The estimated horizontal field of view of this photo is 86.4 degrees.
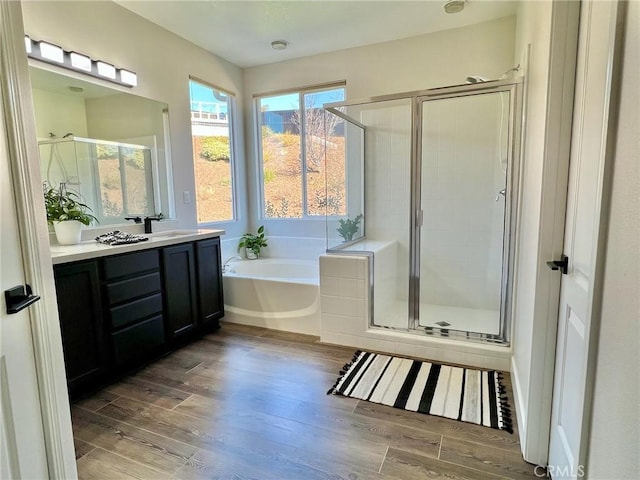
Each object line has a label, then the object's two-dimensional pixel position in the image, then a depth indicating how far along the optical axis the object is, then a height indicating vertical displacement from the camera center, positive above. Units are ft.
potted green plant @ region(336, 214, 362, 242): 10.44 -1.07
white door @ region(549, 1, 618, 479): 3.00 -0.56
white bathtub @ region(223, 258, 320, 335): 9.94 -3.26
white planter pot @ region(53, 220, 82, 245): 7.40 -0.69
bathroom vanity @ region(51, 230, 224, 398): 6.46 -2.29
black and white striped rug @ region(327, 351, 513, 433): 6.26 -4.02
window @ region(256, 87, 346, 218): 12.69 +1.66
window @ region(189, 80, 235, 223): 11.78 +1.64
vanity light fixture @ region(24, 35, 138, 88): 7.15 +3.14
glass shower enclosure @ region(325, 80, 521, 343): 9.07 -0.43
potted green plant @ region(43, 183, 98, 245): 7.43 -0.35
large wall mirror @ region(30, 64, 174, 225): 7.64 +1.36
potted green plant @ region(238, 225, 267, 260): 13.56 -1.93
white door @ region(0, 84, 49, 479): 3.10 -1.61
